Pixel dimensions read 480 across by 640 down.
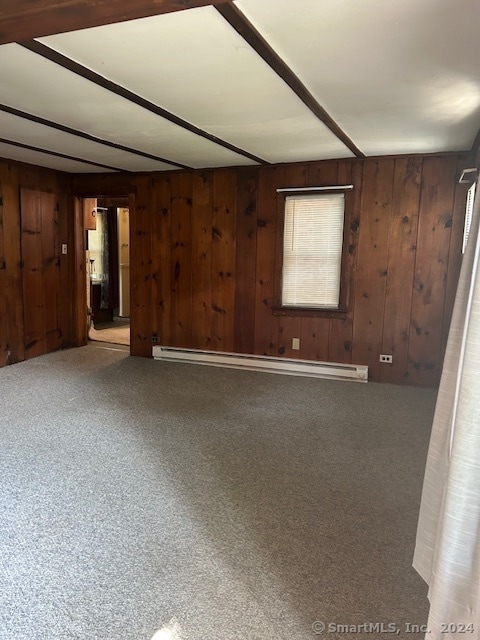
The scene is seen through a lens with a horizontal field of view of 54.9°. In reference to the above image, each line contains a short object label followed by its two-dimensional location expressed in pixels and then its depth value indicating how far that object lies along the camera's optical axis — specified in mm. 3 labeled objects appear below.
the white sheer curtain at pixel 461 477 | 1138
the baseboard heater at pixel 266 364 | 4613
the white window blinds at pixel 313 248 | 4562
